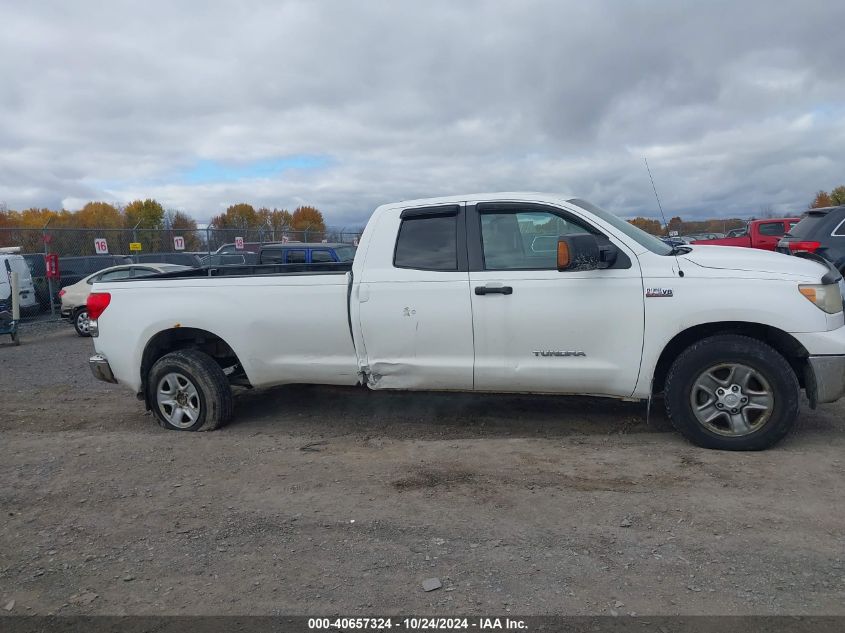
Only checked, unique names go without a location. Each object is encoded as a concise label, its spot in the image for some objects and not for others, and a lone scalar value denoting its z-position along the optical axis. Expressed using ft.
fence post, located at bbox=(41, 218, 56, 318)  54.74
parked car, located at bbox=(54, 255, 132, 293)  58.70
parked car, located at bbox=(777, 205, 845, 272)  33.14
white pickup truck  15.84
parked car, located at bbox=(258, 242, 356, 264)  49.14
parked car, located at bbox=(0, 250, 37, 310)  50.11
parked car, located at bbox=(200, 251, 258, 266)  68.85
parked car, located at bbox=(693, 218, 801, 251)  52.37
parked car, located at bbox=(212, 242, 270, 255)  76.32
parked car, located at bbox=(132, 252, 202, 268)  66.69
